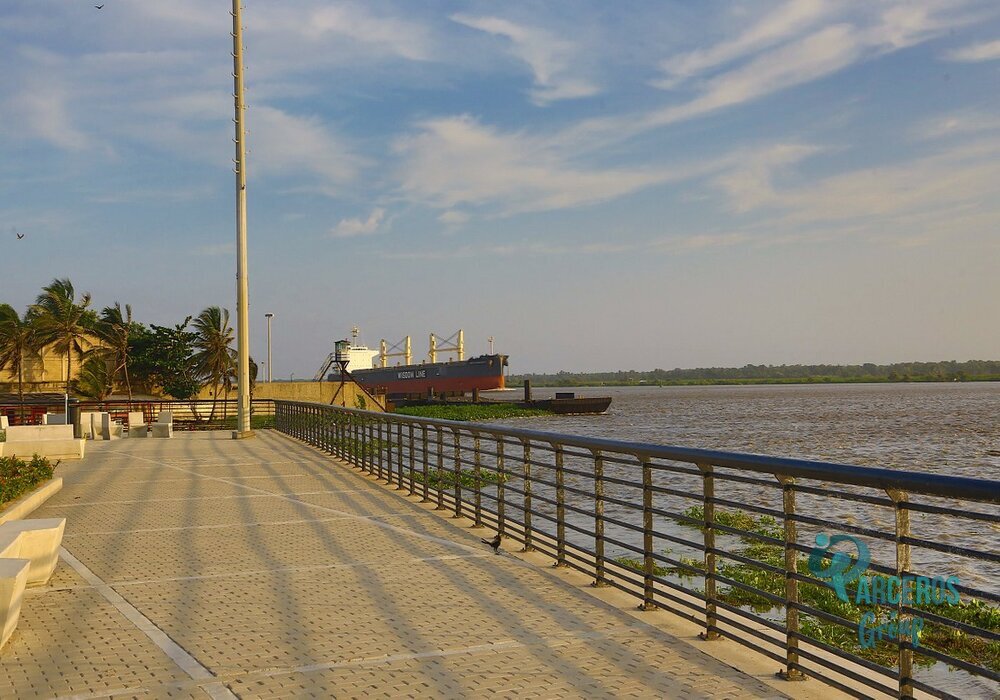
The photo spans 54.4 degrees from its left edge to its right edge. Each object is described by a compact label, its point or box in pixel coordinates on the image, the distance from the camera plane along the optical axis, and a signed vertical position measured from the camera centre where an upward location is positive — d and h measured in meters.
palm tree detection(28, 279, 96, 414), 56.09 +3.77
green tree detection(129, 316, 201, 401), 61.44 +1.26
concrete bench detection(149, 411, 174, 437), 28.19 -1.40
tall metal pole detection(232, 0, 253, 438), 26.78 +3.55
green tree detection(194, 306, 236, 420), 65.38 +1.68
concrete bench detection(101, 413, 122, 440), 27.45 -1.33
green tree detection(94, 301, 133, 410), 56.06 +2.75
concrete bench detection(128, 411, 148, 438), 30.19 -1.45
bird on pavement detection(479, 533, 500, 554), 8.33 -1.46
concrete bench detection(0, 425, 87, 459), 17.59 -1.13
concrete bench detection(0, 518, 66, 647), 6.19 -1.10
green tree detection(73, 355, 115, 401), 54.38 +0.10
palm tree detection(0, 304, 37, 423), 55.31 +2.15
